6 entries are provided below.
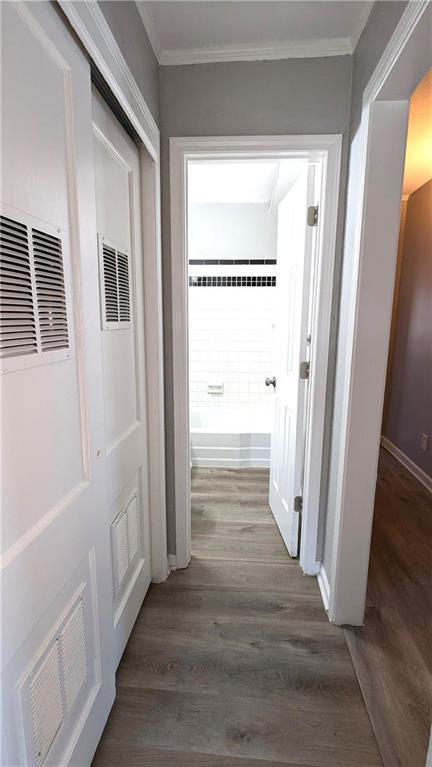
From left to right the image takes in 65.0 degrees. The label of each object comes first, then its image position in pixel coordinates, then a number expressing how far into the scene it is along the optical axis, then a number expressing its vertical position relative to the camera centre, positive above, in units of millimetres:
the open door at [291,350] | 1705 -133
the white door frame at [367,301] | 1168 +99
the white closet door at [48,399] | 633 -169
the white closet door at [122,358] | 1122 -128
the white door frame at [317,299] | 1465 +154
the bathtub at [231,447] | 3086 -1097
